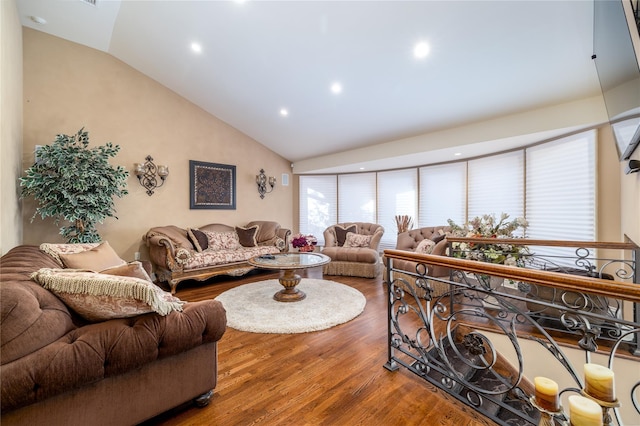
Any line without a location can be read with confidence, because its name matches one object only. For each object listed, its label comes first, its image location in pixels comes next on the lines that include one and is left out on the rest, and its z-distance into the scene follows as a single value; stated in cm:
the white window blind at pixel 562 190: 313
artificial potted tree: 313
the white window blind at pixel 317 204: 677
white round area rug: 269
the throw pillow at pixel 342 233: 547
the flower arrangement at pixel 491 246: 311
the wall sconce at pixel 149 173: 439
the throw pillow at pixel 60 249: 216
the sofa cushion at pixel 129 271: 160
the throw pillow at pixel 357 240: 512
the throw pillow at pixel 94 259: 212
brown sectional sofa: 105
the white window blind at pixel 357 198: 632
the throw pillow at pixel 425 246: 395
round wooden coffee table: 330
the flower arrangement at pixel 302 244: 436
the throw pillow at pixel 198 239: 465
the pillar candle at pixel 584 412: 76
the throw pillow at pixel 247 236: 529
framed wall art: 505
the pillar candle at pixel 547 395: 86
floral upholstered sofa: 399
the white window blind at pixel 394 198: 570
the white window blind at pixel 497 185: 407
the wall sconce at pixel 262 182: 606
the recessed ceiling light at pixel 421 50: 274
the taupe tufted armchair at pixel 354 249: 472
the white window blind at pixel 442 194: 492
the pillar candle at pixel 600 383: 83
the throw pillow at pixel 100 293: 128
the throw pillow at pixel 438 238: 390
